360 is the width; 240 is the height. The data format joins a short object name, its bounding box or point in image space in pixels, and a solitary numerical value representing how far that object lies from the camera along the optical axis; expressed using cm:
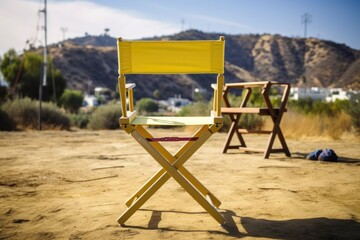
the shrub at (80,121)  2170
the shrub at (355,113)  933
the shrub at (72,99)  4066
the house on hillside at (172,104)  5364
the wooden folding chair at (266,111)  600
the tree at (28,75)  3819
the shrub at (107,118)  1550
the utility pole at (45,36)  3293
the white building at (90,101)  5238
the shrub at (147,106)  4681
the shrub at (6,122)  1350
